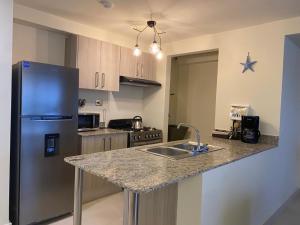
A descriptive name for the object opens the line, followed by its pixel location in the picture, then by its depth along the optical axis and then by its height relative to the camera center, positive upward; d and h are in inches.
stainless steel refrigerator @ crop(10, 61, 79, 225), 90.3 -16.5
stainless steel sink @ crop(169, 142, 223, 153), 92.1 -17.0
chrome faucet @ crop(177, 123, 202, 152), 88.9 -15.4
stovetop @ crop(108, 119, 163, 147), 141.7 -18.7
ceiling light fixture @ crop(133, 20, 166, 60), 100.5 +42.1
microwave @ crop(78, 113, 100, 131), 134.8 -11.2
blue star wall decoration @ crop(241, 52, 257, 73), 123.1 +24.5
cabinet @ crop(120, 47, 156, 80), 147.0 +27.2
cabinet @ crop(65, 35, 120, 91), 125.0 +24.0
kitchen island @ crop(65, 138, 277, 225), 54.3 -17.8
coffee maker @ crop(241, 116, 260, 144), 113.4 -10.4
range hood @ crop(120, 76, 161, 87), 145.7 +15.4
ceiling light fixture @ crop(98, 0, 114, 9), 95.7 +43.0
